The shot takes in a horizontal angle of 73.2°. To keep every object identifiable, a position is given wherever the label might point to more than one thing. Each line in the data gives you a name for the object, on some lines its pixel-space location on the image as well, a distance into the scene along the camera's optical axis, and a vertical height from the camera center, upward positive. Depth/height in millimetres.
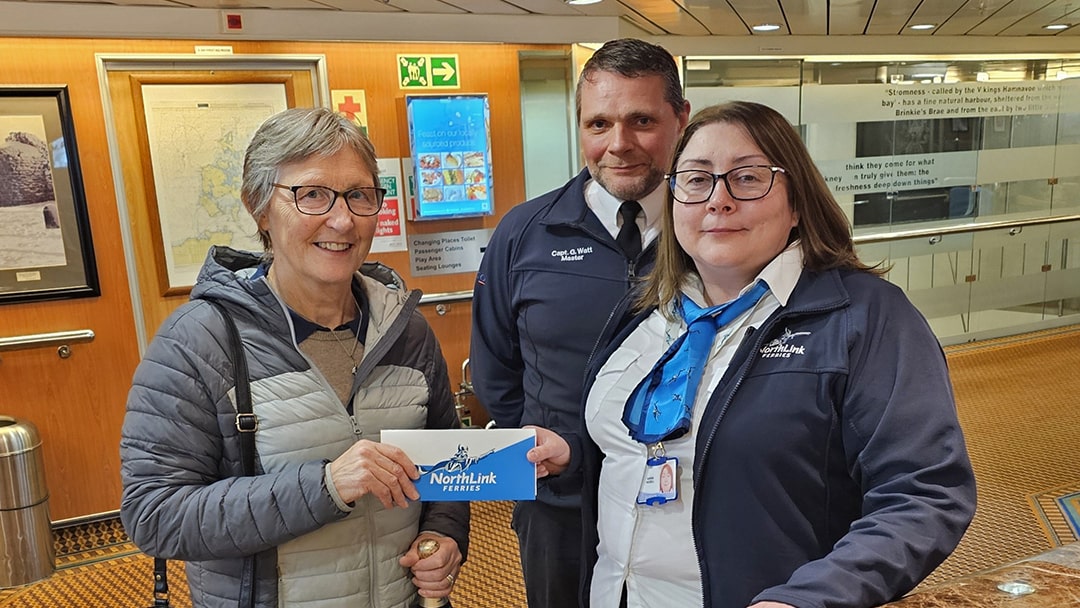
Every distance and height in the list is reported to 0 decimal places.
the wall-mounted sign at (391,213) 4168 -94
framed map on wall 3754 +235
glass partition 6340 -15
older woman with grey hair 1303 -394
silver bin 3402 -1370
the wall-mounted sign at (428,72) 4090 +688
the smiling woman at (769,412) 1111 -402
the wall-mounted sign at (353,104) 4004 +521
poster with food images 4133 +235
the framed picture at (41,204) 3508 +55
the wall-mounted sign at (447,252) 4316 -341
